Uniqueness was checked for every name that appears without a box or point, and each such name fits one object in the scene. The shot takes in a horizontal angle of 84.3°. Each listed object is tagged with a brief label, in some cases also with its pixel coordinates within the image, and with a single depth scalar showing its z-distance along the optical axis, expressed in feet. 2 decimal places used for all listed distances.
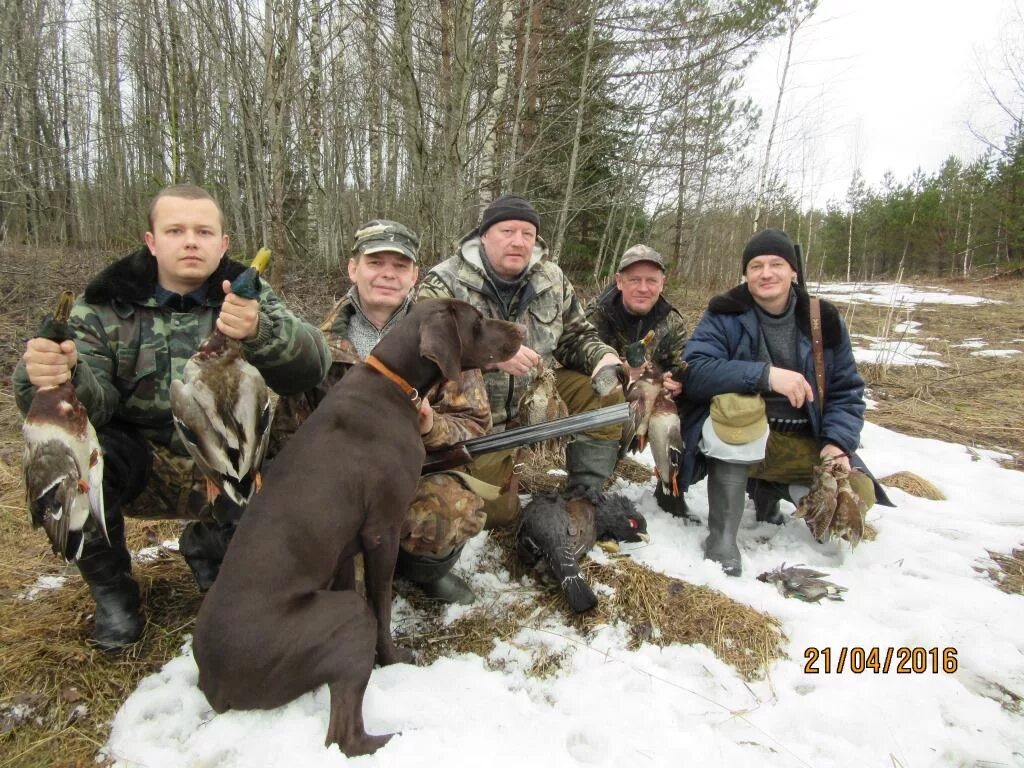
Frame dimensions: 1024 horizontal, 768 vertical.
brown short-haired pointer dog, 6.59
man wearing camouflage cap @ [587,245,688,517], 15.57
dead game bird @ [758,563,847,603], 10.23
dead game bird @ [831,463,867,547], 11.18
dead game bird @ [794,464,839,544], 11.42
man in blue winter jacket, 11.77
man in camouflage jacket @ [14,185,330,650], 8.38
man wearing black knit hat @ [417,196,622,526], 12.60
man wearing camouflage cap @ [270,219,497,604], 9.46
